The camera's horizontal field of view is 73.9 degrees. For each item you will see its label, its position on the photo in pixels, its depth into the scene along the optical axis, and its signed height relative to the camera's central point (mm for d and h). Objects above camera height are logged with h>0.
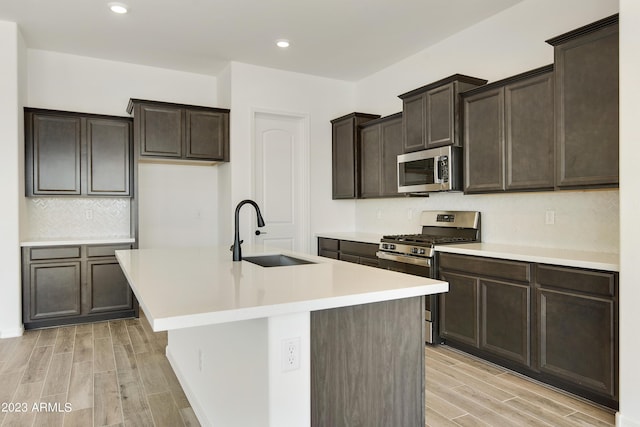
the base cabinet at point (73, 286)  4199 -766
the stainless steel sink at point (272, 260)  2842 -335
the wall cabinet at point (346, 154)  5262 +716
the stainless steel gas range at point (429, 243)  3648 -301
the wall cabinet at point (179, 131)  4656 +911
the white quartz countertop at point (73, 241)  4195 -298
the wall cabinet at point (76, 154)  4344 +613
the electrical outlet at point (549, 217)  3277 -61
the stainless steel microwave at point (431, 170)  3732 +369
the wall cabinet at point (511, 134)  3045 +583
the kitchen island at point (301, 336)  1481 -498
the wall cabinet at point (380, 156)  4688 +634
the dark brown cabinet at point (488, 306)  2932 -723
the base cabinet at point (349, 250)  4496 -465
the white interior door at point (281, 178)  5281 +412
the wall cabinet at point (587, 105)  2557 +660
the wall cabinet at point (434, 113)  3691 +892
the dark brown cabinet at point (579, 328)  2422 -723
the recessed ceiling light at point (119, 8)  3572 +1740
